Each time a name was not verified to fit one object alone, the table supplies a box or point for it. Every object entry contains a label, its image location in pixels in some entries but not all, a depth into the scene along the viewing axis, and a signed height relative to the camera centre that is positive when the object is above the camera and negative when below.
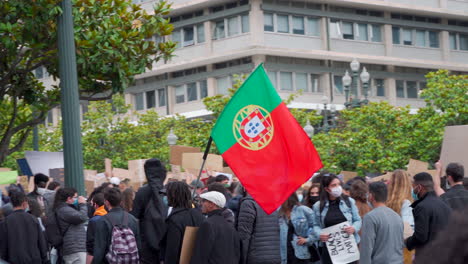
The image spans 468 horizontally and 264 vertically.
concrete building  53.00 +5.72
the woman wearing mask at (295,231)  10.14 -1.03
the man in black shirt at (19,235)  10.23 -0.93
